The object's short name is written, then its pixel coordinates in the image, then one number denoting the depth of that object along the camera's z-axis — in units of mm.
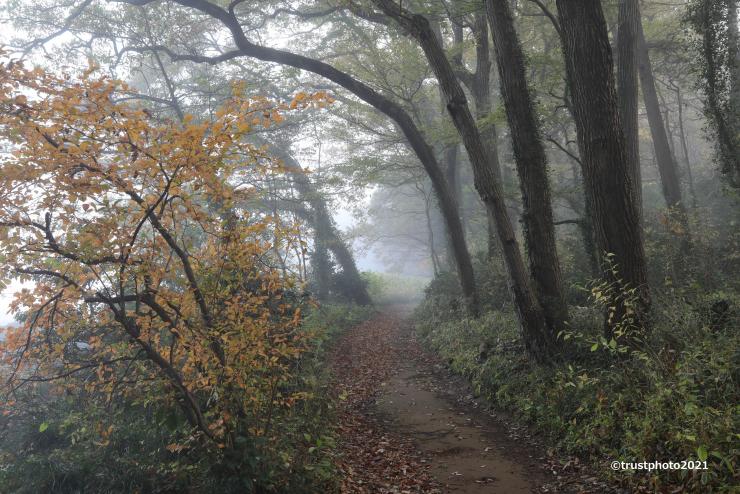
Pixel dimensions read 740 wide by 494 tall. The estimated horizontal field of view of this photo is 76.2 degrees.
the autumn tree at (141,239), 3637
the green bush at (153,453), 4277
